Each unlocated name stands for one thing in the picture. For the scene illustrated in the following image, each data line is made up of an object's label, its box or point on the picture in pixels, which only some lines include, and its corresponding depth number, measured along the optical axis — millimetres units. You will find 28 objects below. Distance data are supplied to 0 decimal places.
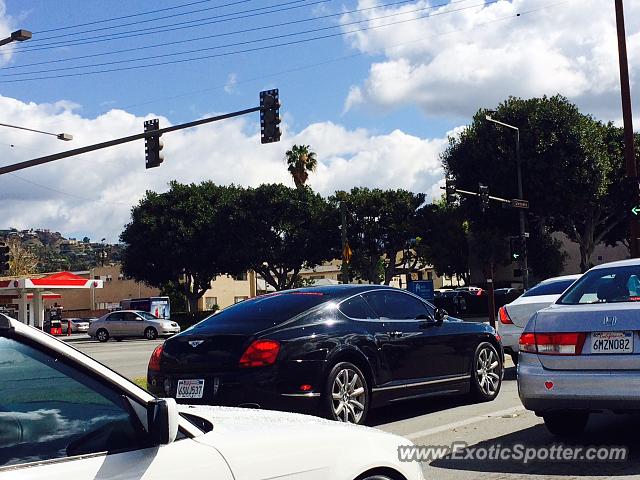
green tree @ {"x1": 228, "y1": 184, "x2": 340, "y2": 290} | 57438
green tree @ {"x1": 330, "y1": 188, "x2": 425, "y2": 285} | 57375
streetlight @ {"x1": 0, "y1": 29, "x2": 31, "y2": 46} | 20188
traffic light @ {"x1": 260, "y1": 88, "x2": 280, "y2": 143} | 21609
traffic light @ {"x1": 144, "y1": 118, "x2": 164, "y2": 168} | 22953
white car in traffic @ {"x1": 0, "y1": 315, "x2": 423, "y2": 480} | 2791
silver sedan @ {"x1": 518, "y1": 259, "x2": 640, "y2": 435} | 6348
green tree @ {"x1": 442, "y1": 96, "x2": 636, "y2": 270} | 46500
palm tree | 66125
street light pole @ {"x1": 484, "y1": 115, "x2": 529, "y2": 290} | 35566
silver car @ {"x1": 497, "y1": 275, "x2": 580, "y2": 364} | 12594
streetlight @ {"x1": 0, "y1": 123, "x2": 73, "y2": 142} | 26469
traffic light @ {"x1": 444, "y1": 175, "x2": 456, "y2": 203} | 33062
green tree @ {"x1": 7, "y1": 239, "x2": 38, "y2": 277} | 77438
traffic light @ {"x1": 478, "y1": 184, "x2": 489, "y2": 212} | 32844
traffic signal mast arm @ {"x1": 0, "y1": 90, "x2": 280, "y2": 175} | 21656
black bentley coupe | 7586
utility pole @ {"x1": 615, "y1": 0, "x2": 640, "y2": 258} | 21047
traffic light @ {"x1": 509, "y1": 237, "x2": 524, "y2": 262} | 34469
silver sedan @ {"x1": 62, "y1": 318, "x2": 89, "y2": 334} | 58819
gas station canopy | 48312
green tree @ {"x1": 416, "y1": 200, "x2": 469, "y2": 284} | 56500
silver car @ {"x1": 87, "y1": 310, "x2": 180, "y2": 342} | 40006
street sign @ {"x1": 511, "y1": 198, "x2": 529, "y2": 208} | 33562
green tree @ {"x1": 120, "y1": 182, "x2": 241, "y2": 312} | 57688
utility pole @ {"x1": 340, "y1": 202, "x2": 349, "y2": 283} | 37459
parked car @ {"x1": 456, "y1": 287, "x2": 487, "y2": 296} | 50938
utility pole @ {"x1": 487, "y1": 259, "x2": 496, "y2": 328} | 23641
